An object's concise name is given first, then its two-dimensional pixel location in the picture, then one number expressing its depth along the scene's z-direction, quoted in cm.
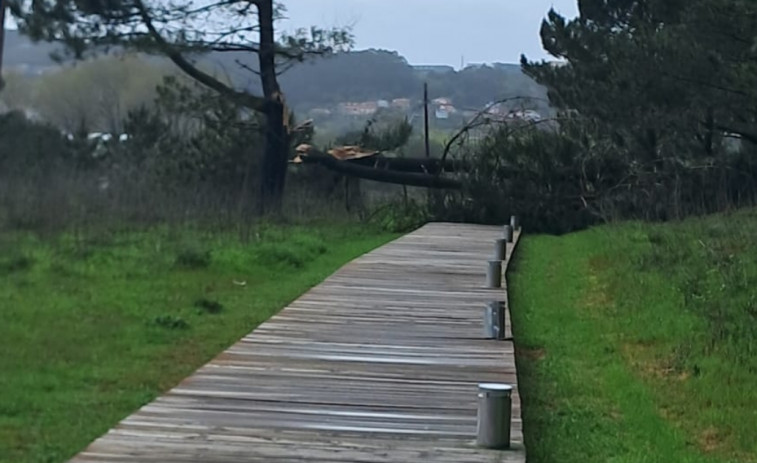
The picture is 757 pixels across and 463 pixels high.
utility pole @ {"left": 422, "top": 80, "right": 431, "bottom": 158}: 2910
